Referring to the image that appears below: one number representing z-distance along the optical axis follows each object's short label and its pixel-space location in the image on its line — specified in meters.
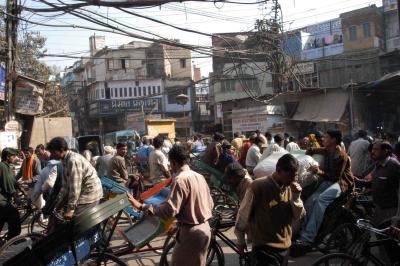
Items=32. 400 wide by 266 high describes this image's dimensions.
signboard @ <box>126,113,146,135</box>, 37.37
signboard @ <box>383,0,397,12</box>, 35.38
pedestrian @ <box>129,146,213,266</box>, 3.91
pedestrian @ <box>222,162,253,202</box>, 5.70
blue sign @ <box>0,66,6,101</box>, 13.28
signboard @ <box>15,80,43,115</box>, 14.23
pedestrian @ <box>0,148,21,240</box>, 6.48
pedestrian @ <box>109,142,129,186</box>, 9.02
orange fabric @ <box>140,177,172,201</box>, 6.12
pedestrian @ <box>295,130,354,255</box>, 5.74
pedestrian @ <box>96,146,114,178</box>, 9.23
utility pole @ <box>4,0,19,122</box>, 12.14
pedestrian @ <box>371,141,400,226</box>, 5.12
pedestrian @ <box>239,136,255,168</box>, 11.60
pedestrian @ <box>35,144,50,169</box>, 12.70
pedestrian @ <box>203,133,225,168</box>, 10.01
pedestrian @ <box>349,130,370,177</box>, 9.24
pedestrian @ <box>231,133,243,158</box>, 14.88
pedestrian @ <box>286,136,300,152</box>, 11.17
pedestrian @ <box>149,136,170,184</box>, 9.20
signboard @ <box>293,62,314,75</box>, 32.16
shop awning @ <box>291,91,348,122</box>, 19.00
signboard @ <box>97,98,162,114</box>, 51.31
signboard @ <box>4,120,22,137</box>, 12.39
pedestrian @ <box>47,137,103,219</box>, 5.23
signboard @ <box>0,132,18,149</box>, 12.16
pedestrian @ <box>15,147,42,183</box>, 11.05
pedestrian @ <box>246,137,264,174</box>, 10.30
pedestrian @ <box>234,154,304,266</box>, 3.70
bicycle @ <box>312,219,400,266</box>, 4.04
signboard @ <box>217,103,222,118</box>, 42.18
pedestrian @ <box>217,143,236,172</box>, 9.82
